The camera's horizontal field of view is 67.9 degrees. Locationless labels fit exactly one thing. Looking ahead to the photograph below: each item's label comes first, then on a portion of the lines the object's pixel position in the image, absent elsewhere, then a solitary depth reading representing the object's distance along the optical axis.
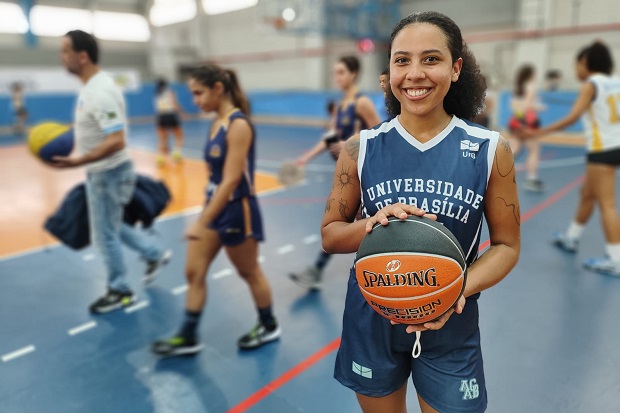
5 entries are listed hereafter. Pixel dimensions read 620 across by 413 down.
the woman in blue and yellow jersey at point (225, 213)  2.79
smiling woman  1.31
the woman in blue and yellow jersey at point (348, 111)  3.71
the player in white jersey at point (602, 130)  3.99
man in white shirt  3.44
